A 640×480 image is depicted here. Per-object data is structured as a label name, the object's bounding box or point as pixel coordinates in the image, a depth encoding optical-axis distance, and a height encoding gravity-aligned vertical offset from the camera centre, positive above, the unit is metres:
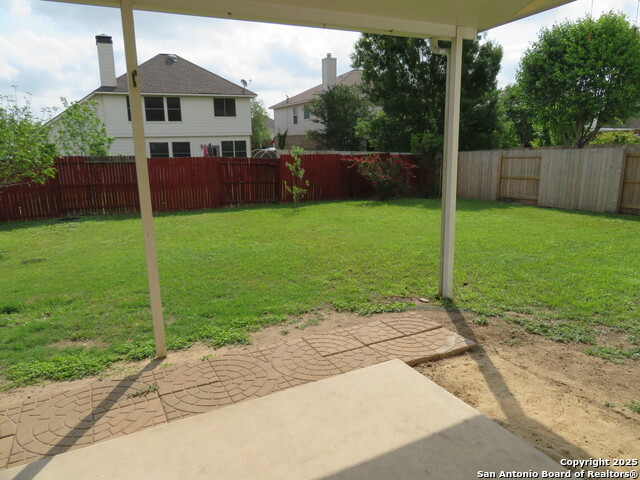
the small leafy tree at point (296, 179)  14.74 -0.80
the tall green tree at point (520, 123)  28.72 +2.44
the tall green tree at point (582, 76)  16.78 +3.16
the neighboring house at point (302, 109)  30.80 +4.01
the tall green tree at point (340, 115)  28.03 +2.79
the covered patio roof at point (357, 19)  3.11 +1.16
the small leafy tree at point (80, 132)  16.38 +1.13
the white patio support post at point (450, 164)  4.41 -0.11
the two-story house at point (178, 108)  22.52 +2.85
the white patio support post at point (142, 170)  2.98 -0.08
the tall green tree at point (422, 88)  19.25 +3.19
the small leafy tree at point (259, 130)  43.66 +3.00
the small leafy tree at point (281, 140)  34.09 +1.41
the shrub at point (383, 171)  15.34 -0.57
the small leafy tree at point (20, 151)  8.54 +0.23
